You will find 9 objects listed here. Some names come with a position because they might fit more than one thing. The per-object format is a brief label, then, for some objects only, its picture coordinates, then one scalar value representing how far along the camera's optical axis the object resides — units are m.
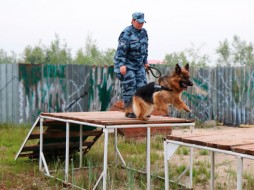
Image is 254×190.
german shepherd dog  4.55
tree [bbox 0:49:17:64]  26.88
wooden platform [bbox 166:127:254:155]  3.09
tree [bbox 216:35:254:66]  23.92
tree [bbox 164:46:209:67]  22.05
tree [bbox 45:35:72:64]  24.69
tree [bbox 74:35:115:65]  23.42
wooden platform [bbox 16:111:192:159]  4.98
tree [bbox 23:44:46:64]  24.95
